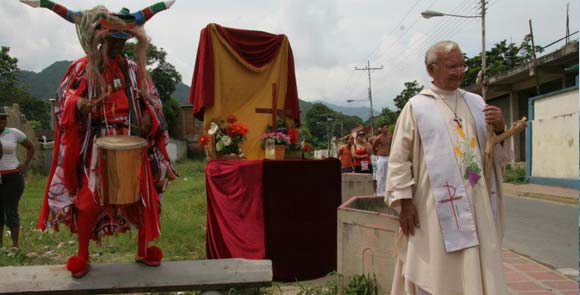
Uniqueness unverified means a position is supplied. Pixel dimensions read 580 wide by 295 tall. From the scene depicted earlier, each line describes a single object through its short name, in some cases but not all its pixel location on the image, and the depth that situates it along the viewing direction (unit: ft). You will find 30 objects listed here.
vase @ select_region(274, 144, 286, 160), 18.99
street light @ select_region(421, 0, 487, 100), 59.98
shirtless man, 26.04
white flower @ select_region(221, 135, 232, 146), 19.01
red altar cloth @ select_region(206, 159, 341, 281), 16.47
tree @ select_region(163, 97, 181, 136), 130.12
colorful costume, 11.03
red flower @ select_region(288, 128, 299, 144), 19.64
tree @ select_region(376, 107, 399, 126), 148.87
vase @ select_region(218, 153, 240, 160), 18.95
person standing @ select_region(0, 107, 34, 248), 18.99
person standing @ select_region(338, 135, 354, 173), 38.14
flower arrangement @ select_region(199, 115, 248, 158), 19.13
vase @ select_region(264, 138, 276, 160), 19.06
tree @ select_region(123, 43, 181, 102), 130.62
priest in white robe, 8.54
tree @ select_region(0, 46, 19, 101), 114.68
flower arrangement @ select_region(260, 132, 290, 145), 19.17
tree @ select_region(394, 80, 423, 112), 137.80
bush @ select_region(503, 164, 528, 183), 57.52
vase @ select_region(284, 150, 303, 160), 19.39
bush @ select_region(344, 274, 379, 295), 12.19
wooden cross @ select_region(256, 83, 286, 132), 21.39
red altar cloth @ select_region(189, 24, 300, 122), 20.25
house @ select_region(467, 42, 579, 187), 47.55
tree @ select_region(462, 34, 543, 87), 97.81
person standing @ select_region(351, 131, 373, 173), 36.04
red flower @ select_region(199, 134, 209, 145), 19.63
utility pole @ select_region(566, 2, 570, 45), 90.07
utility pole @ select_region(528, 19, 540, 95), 59.82
